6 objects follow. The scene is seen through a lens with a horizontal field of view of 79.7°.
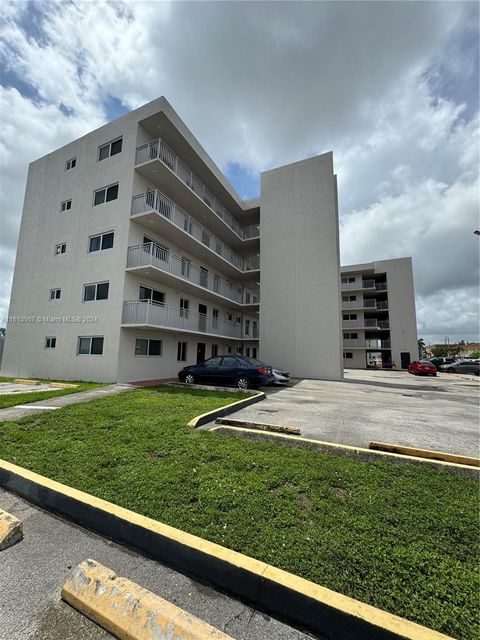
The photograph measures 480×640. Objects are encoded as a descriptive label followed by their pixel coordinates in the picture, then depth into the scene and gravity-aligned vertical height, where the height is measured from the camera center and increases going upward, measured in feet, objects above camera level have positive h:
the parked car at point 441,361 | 132.16 -0.52
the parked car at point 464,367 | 104.79 -2.50
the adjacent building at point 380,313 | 122.11 +20.25
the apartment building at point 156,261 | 47.83 +18.94
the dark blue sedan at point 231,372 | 41.29 -2.41
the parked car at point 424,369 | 89.97 -2.91
